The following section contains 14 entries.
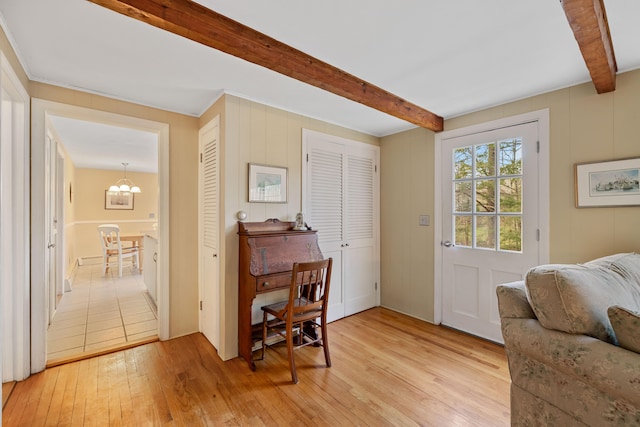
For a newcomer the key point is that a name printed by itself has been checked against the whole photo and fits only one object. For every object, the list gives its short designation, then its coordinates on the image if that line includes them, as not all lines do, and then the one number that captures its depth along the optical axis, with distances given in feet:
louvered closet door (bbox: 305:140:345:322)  9.87
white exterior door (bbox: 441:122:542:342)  8.25
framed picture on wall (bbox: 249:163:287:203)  8.30
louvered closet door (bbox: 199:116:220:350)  8.23
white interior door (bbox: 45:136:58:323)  9.78
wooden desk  7.47
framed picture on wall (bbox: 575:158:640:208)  6.55
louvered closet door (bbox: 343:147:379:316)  11.03
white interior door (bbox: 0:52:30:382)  6.40
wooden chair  6.87
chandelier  20.16
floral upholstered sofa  3.26
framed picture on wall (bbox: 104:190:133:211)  22.62
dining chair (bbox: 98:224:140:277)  17.51
